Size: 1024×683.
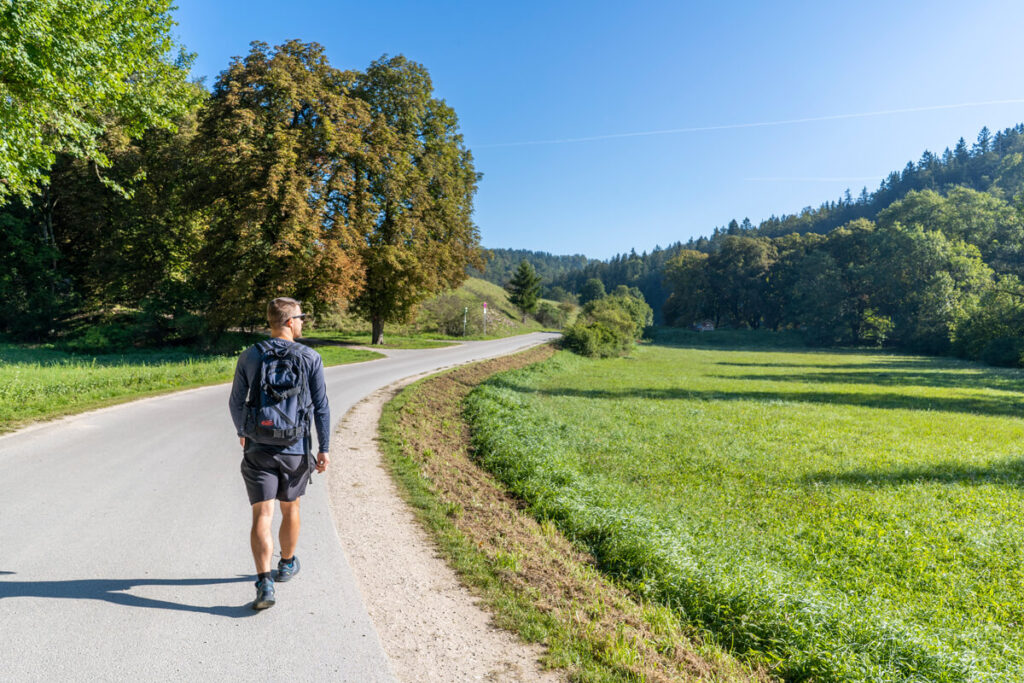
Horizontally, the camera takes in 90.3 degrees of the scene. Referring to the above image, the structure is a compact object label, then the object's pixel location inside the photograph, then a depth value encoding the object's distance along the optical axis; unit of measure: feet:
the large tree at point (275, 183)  70.95
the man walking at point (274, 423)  12.12
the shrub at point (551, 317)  280.51
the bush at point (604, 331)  114.32
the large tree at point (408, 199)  88.22
